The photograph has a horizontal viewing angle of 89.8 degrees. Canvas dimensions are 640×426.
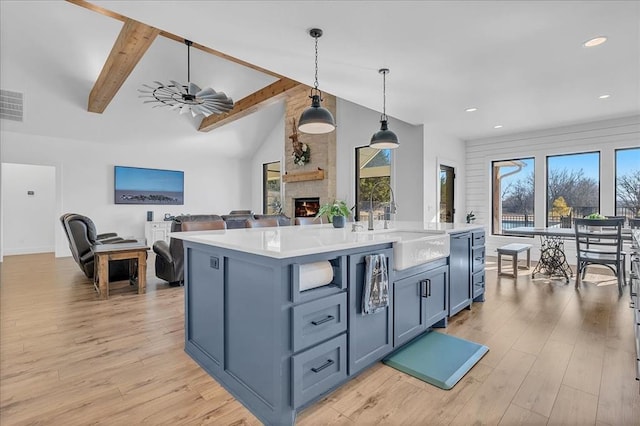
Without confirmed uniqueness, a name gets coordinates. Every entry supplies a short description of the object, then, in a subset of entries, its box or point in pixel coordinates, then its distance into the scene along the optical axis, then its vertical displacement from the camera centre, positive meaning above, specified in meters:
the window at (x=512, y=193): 6.52 +0.40
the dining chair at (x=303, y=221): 4.30 -0.12
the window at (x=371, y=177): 6.54 +0.73
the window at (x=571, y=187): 5.81 +0.47
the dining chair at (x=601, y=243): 4.05 -0.45
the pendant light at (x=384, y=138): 3.72 +0.86
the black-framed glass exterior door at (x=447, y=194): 6.57 +0.38
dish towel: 2.01 -0.46
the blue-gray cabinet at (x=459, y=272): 3.10 -0.62
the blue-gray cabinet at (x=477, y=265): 3.56 -0.61
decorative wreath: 7.92 +1.42
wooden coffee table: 3.92 -0.58
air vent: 5.57 +1.90
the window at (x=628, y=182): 5.42 +0.52
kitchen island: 1.64 -0.61
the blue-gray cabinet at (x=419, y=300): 2.35 -0.71
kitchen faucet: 3.04 -0.05
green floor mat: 2.14 -1.08
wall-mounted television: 7.63 +0.65
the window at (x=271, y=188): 9.32 +0.72
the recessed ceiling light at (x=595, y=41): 2.84 +1.55
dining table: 4.44 -0.71
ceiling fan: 4.73 +1.73
